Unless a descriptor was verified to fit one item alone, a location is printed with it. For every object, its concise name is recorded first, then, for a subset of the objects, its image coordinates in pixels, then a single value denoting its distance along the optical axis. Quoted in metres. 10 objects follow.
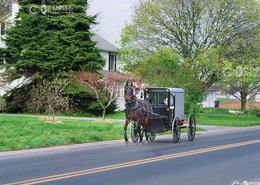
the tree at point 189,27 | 52.47
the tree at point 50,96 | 39.59
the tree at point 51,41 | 45.34
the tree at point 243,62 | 51.75
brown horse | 21.05
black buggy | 22.94
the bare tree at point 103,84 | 39.62
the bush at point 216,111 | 69.94
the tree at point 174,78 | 36.56
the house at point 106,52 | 53.33
